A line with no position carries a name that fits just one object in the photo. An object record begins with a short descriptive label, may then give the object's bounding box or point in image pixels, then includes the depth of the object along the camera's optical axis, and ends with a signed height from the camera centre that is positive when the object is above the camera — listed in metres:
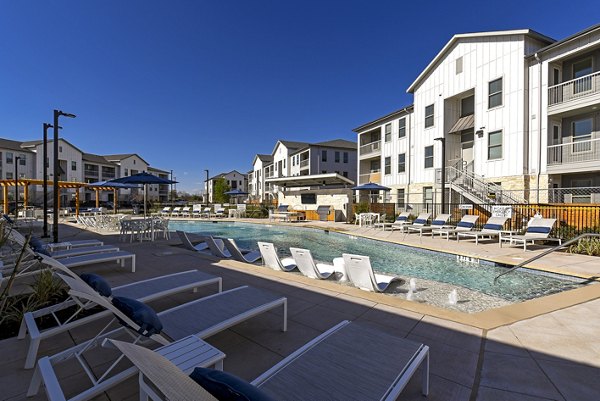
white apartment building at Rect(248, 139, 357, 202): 39.22 +5.70
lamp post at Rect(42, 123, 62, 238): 11.64 +1.03
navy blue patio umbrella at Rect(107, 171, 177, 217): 11.68 +0.72
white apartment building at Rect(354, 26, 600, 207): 15.00 +4.80
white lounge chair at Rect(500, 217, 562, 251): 9.80 -1.15
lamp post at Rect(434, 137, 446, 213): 14.79 +2.25
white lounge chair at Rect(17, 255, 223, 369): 2.72 -1.23
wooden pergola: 19.48 +0.92
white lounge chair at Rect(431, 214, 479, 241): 12.47 -1.22
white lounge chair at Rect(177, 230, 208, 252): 9.65 -1.63
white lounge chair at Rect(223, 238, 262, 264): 7.87 -1.59
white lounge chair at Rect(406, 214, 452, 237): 13.87 -1.26
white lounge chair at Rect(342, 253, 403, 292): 5.65 -1.52
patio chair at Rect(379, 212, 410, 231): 15.72 -1.26
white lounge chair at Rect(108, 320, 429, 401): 1.13 -1.23
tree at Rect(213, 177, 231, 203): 48.61 +1.34
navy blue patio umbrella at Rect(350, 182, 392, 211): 19.19 +0.78
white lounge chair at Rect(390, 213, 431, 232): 14.87 -1.25
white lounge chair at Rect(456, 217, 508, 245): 11.41 -1.24
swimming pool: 6.42 -1.99
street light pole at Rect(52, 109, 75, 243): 10.02 +1.10
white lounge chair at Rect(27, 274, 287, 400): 2.08 -1.23
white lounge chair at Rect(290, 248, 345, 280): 6.36 -1.49
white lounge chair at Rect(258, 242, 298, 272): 7.03 -1.52
